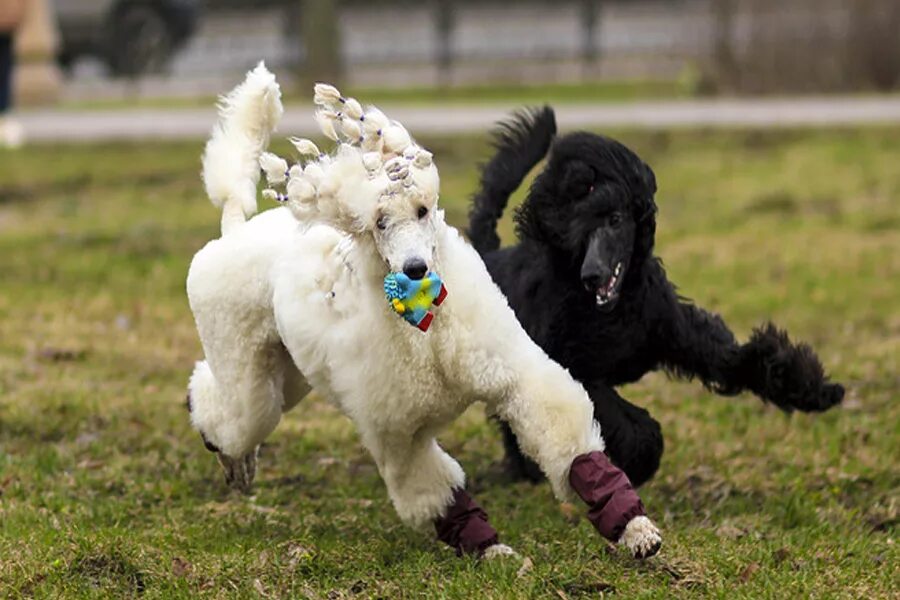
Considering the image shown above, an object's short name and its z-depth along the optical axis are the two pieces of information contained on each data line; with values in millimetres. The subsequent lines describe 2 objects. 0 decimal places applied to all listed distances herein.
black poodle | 10148
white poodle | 8734
